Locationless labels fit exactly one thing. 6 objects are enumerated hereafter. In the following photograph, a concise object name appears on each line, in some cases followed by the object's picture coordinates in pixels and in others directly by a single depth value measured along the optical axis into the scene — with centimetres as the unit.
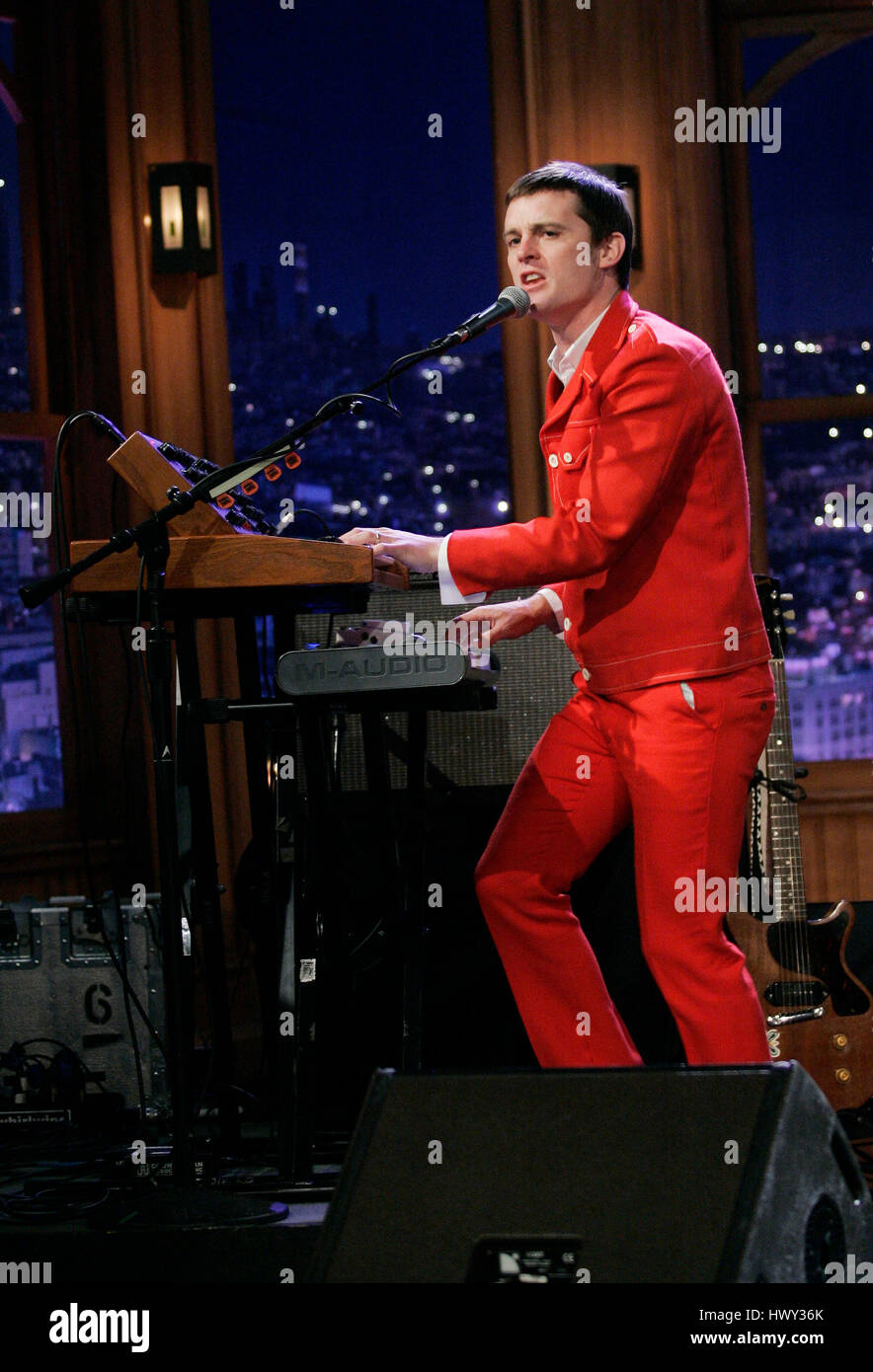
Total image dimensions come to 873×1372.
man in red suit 476
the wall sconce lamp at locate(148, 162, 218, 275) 841
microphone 458
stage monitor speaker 284
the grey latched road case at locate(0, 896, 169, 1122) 698
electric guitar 662
